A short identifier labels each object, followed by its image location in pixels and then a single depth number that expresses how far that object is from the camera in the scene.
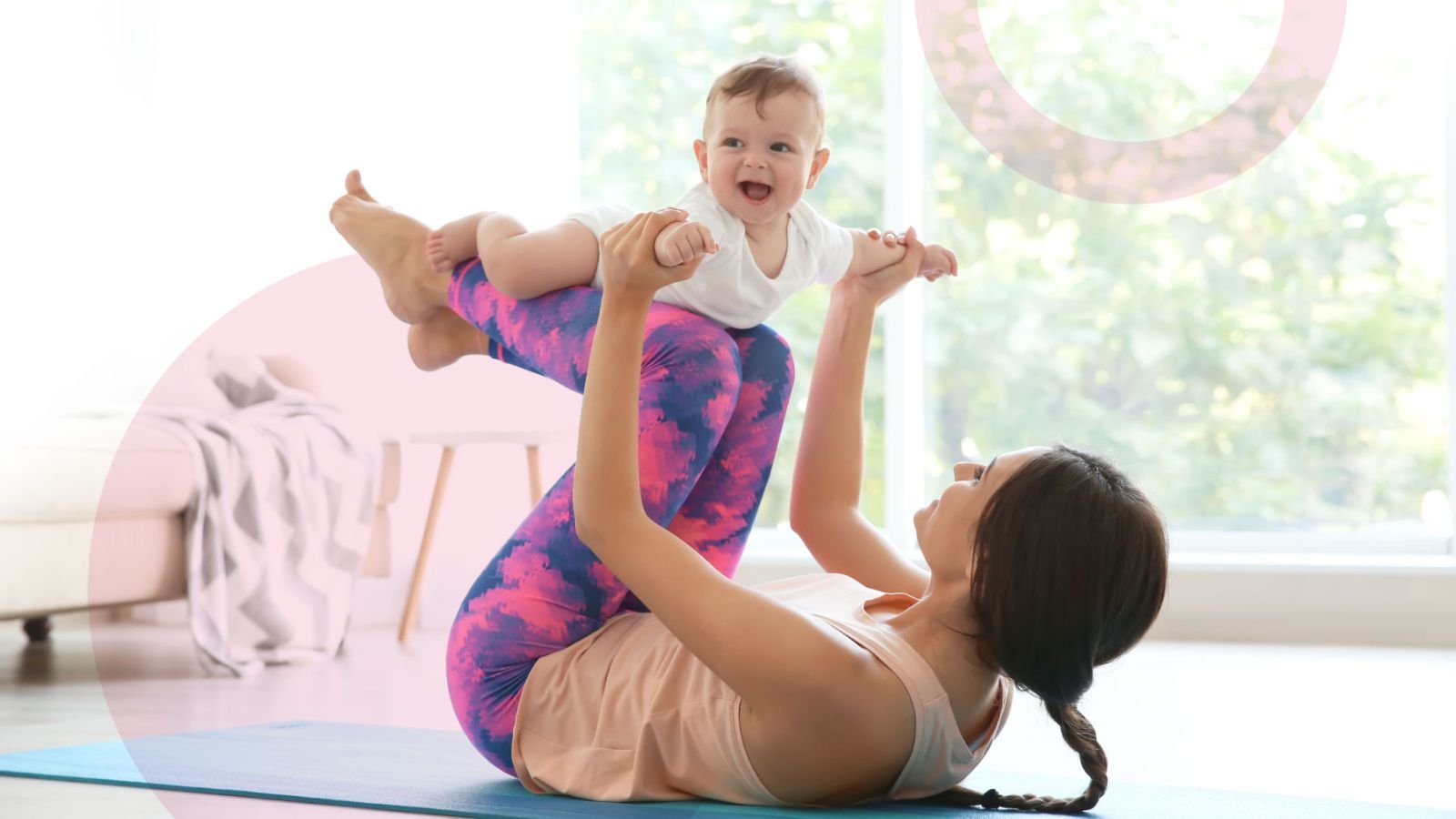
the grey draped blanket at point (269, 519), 2.86
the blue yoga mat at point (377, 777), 1.41
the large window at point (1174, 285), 3.68
